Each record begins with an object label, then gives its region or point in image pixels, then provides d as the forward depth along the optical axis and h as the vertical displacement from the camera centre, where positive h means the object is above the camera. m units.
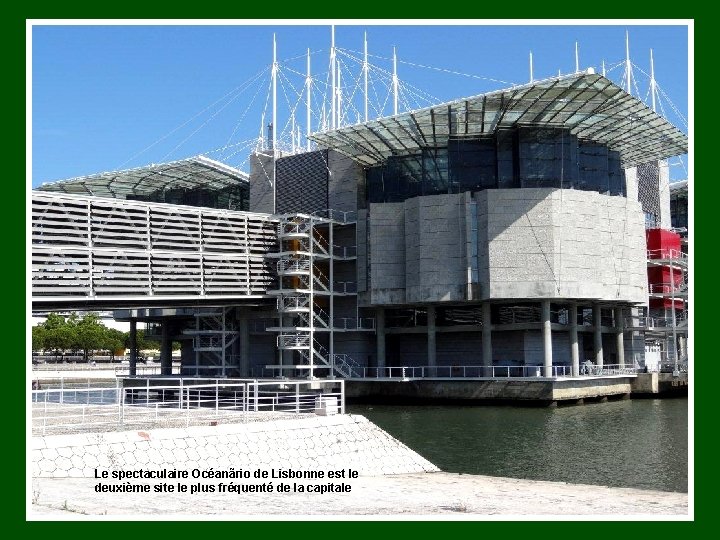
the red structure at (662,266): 79.75 +4.26
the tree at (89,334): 133.88 -3.40
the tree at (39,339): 131.25 -4.00
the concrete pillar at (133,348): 84.81 -3.59
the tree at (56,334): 131.88 -3.28
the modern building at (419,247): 59.12 +4.75
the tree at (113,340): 136.38 -4.32
